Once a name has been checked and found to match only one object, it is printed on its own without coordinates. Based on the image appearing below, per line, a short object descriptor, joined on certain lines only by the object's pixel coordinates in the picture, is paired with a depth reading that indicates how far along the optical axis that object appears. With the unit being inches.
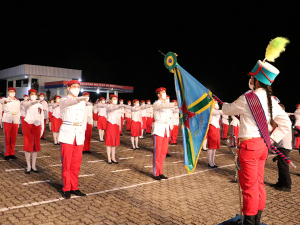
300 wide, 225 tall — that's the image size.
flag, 147.3
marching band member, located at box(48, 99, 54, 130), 584.9
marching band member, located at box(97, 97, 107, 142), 523.2
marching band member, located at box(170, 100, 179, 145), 510.9
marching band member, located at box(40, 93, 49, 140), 360.9
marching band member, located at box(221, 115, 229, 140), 593.9
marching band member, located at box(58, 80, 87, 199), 203.5
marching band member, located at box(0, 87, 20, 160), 322.2
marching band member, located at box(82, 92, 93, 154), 392.1
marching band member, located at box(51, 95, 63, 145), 460.1
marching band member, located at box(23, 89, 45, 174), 262.5
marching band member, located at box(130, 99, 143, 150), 459.6
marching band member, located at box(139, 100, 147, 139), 650.0
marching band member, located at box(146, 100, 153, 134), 686.5
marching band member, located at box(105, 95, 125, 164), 328.2
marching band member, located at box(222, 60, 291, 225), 129.4
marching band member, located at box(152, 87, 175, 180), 265.6
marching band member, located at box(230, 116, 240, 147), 498.4
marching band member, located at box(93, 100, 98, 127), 694.0
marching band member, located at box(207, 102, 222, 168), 314.8
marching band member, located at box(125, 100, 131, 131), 724.2
